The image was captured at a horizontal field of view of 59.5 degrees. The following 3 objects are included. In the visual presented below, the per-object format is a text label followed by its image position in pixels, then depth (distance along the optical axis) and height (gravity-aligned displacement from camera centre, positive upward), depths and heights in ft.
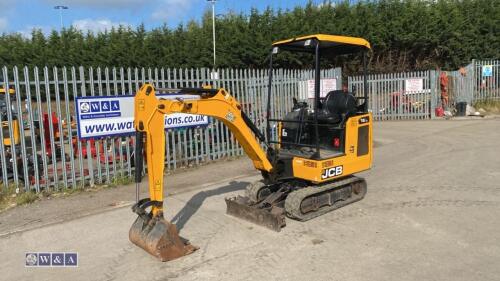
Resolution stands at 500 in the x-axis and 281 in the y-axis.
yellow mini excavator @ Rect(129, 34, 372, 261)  16.62 -3.22
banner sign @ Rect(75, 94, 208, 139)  27.04 -1.35
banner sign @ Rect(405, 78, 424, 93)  61.41 -0.30
